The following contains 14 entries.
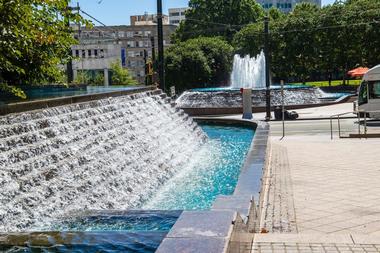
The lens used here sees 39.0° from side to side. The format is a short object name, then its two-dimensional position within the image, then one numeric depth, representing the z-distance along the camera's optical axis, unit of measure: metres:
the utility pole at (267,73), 29.62
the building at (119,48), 84.59
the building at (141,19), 131.31
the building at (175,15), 170.38
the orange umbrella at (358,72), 46.62
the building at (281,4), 179.32
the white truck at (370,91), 27.25
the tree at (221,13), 87.59
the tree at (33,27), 7.28
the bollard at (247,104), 30.31
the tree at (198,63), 54.00
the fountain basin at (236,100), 37.81
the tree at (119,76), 69.38
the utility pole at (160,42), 29.06
